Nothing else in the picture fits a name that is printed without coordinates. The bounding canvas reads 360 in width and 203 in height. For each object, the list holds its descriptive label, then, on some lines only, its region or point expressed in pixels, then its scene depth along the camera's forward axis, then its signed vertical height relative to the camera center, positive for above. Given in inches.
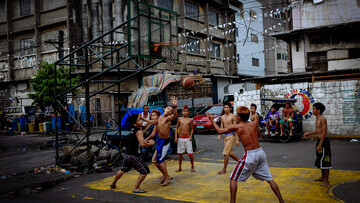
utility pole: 964.8 +213.6
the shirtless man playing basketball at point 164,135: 276.8 -35.2
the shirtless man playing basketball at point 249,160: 197.3 -42.2
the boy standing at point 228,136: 311.9 -42.0
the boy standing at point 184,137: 330.6 -43.4
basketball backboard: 355.6 +89.6
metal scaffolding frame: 349.4 +10.9
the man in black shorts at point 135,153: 255.1 -45.9
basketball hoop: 389.7 +65.5
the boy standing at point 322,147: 251.7 -44.8
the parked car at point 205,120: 719.1 -54.5
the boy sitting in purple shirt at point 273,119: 554.6 -43.7
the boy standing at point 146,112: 403.5 -16.8
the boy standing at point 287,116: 540.6 -38.5
